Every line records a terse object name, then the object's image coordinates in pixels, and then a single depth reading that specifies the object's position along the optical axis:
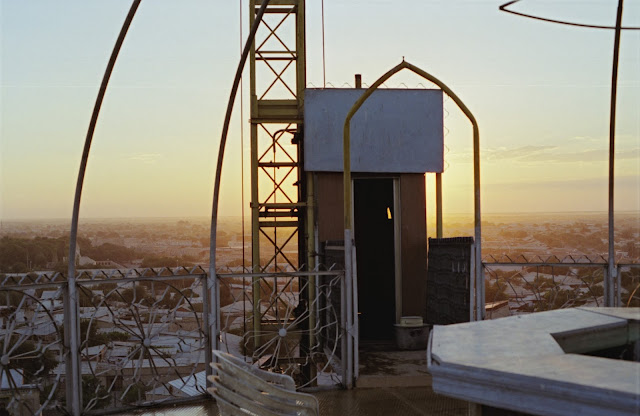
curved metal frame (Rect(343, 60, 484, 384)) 7.03
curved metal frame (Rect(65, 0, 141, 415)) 6.07
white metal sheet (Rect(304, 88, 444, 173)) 12.09
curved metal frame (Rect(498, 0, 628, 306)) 7.03
